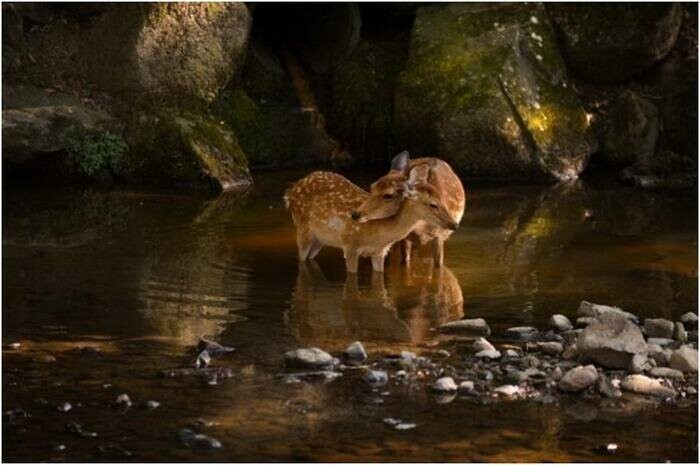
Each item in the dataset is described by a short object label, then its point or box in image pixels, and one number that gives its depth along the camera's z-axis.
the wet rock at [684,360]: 16.56
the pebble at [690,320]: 19.38
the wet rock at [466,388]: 15.84
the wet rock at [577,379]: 15.84
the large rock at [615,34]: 35.44
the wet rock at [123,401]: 15.16
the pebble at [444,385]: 15.90
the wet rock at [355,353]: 17.16
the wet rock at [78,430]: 14.16
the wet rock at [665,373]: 16.42
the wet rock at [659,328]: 18.39
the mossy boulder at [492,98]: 33.19
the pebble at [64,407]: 14.97
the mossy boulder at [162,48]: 32.56
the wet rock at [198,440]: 13.89
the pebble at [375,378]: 16.19
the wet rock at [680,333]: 18.25
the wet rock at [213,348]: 17.28
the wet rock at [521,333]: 18.39
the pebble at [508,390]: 15.79
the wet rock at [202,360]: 16.75
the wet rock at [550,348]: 17.48
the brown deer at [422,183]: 21.67
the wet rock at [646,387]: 15.83
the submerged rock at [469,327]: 18.56
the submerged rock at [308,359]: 16.73
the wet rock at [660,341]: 17.97
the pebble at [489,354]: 17.20
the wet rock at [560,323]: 18.84
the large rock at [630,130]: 35.03
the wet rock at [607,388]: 15.77
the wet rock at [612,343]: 16.61
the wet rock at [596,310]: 19.28
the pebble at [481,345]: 17.48
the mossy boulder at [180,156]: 31.94
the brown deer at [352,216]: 21.66
